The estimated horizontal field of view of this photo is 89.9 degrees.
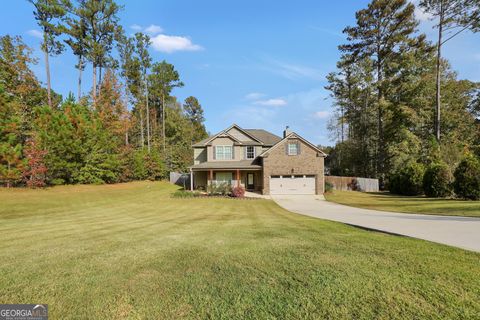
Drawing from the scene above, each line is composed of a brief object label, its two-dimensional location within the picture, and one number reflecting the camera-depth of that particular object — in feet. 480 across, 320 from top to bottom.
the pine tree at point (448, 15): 71.69
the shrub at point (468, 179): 49.96
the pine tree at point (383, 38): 91.91
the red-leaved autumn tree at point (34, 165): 62.75
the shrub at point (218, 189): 71.15
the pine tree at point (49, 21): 79.20
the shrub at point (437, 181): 58.65
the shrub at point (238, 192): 68.27
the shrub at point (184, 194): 67.56
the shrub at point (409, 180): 71.97
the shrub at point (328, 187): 78.28
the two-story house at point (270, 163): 75.46
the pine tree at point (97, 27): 88.63
